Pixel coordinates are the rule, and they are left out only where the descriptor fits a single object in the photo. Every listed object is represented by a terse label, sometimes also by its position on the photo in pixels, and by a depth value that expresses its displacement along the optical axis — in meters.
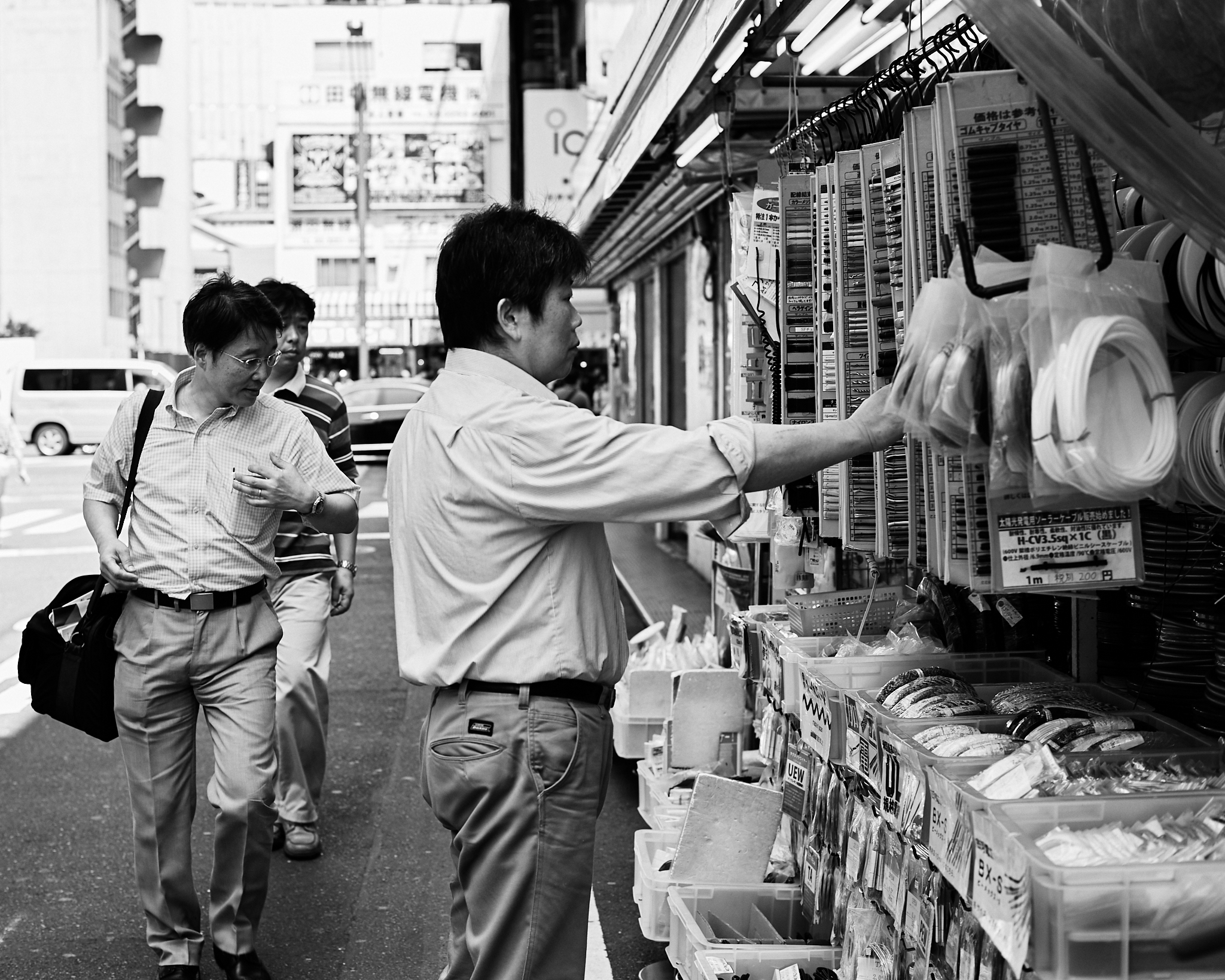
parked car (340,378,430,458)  24.67
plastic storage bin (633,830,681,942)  3.99
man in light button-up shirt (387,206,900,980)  2.57
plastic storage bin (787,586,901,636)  3.69
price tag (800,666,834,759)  3.15
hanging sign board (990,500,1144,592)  2.11
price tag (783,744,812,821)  3.57
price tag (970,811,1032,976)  1.97
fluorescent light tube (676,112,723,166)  5.21
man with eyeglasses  3.96
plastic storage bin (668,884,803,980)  3.76
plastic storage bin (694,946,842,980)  3.31
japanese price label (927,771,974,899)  2.24
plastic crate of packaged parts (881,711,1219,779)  2.44
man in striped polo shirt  5.26
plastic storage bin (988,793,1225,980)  1.90
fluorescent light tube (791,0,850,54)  3.52
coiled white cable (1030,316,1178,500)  1.85
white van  29.67
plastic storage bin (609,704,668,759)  5.63
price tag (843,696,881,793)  2.80
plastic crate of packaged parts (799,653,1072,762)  3.21
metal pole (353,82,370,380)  37.69
